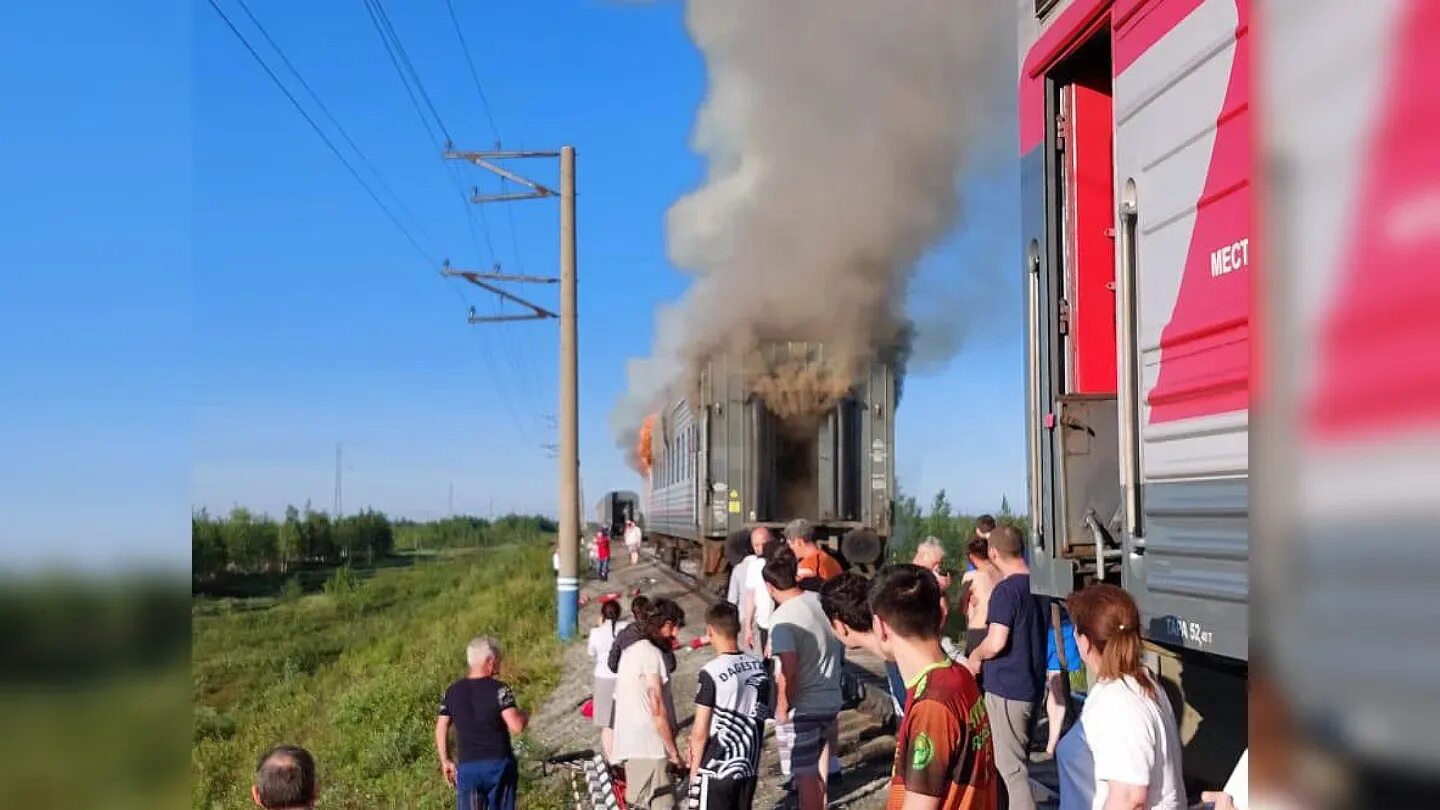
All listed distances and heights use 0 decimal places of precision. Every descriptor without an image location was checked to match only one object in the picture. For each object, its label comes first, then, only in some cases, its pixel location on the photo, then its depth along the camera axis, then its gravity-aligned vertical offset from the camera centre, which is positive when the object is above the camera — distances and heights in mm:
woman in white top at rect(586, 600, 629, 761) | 7094 -1017
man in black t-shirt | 5473 -1022
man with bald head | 7676 -693
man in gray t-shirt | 5723 -817
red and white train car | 3277 +552
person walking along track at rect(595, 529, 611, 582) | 28500 -1447
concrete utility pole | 15867 +436
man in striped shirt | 4992 -938
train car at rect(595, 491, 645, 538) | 56219 -820
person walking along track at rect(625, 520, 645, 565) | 32969 -1256
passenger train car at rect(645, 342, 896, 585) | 15961 +360
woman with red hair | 3104 -612
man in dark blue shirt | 5699 -774
